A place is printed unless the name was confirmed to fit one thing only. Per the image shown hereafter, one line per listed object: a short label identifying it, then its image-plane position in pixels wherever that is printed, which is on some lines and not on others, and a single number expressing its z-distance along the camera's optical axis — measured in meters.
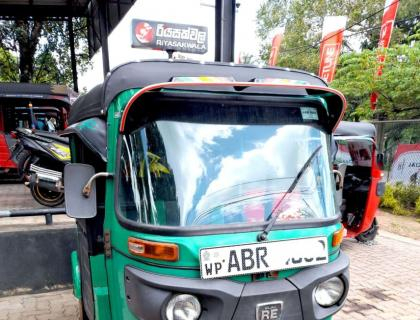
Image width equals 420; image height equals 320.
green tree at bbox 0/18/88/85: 18.11
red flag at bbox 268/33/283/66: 17.50
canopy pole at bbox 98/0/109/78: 13.29
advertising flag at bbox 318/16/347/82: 14.22
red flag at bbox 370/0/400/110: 12.91
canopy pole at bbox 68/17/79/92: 17.55
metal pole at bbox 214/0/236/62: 6.53
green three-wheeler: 2.05
